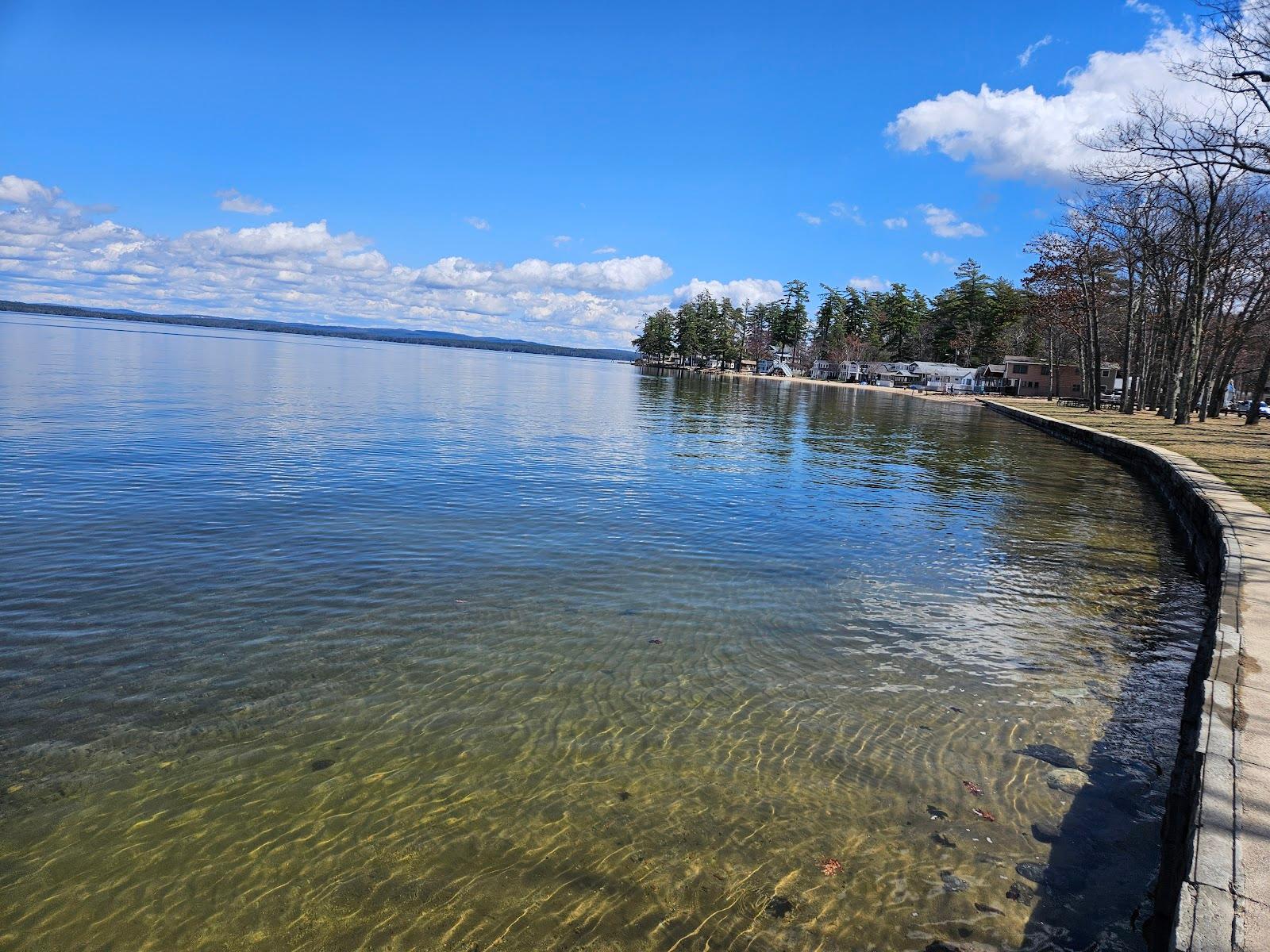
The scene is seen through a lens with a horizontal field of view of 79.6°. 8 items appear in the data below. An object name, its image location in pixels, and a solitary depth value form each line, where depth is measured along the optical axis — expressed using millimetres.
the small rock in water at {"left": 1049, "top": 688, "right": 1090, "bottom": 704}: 7352
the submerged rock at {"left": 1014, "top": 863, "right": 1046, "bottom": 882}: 4785
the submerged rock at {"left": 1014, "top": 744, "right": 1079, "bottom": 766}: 6156
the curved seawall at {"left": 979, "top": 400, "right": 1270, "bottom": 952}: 3586
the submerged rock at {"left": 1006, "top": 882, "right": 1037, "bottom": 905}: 4582
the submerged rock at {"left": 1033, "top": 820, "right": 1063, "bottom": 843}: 5180
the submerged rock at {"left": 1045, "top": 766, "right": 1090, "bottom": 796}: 5781
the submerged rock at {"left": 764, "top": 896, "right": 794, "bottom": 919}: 4395
